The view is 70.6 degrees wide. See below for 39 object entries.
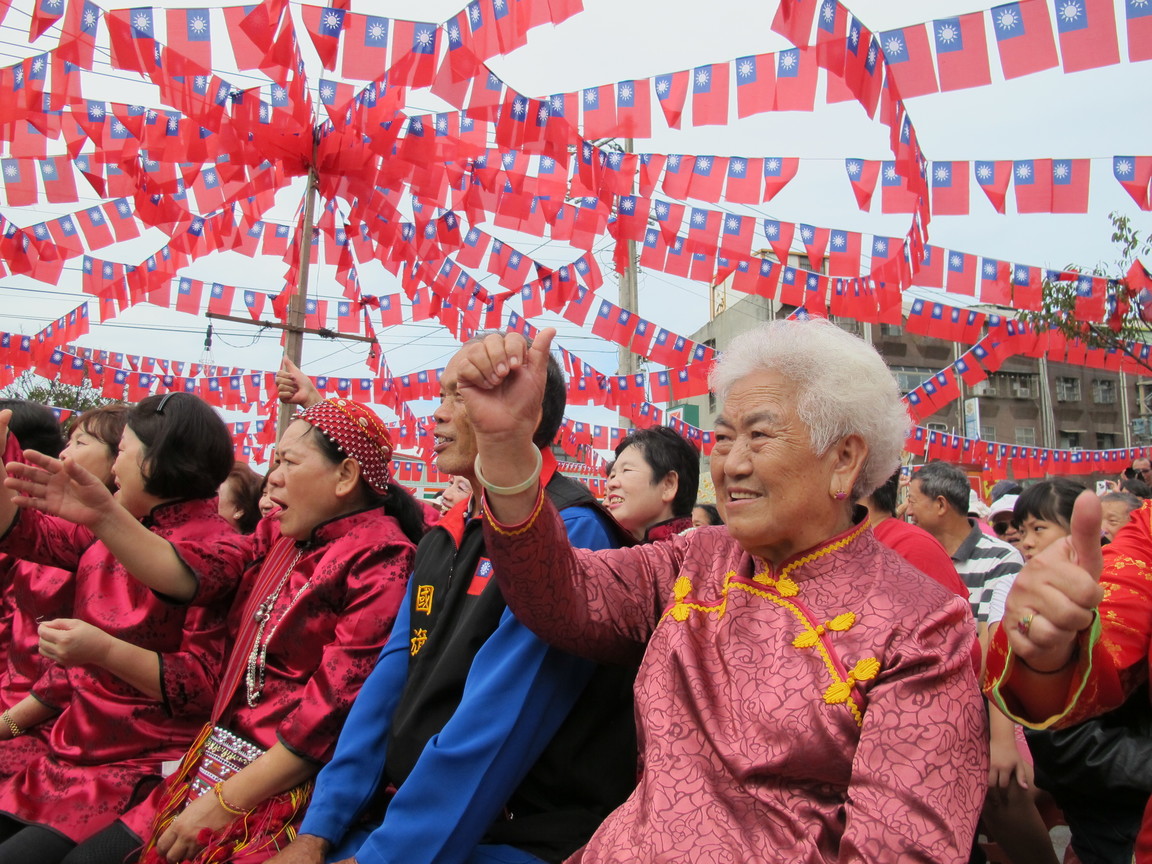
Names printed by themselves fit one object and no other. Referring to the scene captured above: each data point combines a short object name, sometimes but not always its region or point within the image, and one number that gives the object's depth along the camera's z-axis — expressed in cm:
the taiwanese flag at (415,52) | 486
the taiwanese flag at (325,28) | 464
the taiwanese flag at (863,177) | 574
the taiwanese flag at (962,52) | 429
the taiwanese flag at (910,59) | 440
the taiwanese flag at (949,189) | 562
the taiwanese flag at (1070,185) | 548
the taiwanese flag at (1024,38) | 414
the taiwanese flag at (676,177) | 602
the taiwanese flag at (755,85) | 497
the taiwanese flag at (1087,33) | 396
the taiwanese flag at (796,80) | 481
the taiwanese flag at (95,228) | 712
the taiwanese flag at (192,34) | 487
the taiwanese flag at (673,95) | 529
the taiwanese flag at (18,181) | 651
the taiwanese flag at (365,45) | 482
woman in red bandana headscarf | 229
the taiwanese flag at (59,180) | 655
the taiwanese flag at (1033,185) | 555
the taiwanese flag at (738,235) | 682
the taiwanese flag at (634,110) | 550
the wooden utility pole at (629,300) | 1250
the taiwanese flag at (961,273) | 702
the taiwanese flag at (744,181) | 595
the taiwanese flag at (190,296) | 912
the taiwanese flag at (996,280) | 715
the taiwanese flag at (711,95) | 516
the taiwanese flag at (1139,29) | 386
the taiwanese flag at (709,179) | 600
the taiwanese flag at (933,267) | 693
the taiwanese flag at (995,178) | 557
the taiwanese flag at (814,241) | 689
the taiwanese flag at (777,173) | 592
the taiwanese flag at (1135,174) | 530
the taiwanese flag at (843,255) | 686
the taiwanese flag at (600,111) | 557
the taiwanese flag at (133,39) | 484
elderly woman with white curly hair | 148
